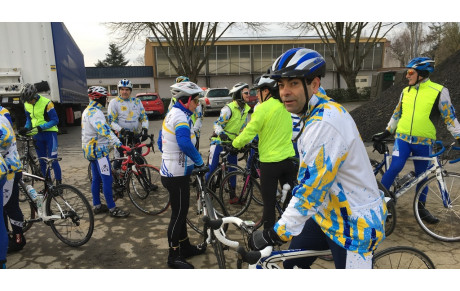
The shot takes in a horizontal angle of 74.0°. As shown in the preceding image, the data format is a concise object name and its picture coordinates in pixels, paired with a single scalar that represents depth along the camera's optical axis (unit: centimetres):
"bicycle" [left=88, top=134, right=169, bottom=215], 500
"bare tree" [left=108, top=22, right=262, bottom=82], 1962
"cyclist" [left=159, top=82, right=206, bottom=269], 318
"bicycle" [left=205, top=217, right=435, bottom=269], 199
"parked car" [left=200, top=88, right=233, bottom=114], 2028
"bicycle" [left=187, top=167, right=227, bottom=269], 277
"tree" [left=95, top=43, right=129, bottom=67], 5747
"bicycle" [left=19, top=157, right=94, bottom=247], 384
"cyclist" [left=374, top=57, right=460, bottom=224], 383
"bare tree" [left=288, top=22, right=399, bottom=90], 2312
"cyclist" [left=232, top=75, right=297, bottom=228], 347
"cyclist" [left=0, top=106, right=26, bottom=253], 324
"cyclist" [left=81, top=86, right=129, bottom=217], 450
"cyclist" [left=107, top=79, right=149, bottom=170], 589
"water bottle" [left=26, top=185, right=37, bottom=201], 385
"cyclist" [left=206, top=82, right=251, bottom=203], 519
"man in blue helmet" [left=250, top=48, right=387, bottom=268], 156
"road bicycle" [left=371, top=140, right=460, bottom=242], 370
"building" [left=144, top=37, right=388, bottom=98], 3541
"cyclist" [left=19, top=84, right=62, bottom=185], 554
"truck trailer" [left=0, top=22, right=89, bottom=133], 962
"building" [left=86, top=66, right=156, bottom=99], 3612
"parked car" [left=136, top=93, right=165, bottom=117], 1928
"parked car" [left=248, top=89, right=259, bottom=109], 2022
